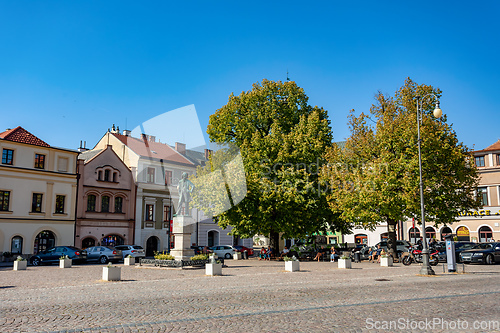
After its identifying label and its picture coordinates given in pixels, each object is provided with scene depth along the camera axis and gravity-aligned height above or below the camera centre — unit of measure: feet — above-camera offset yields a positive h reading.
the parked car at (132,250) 120.92 -5.75
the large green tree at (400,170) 96.43 +13.83
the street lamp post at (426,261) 68.54 -5.00
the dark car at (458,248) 110.44 -4.74
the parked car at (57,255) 104.27 -6.08
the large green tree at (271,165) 109.91 +17.31
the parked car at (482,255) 103.35 -6.09
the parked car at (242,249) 147.84 -6.66
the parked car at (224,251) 140.05 -6.82
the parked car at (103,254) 112.88 -6.32
